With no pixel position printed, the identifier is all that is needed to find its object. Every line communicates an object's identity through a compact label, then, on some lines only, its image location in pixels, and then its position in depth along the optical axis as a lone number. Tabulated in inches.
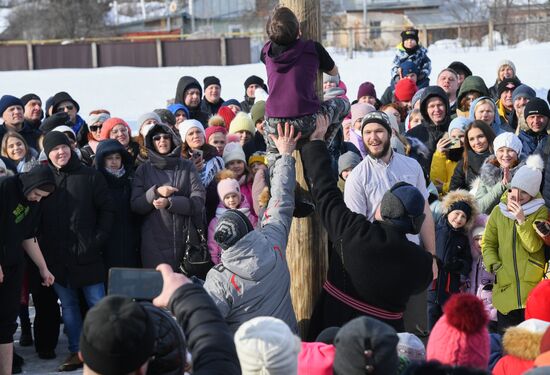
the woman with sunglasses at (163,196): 488.9
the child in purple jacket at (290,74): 328.6
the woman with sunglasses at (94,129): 565.7
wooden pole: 359.9
